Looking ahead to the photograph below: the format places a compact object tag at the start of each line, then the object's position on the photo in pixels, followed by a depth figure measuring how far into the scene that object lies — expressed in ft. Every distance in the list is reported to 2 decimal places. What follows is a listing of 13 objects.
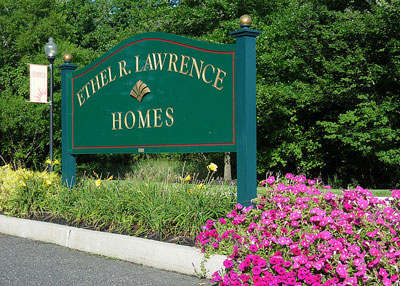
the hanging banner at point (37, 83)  44.50
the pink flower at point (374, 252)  14.05
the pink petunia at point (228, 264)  15.66
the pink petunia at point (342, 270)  13.82
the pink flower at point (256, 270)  14.70
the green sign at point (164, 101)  21.88
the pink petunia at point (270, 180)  19.61
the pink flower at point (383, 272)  13.48
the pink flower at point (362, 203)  17.13
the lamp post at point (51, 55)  41.65
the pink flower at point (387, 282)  13.17
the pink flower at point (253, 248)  15.62
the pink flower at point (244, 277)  15.03
